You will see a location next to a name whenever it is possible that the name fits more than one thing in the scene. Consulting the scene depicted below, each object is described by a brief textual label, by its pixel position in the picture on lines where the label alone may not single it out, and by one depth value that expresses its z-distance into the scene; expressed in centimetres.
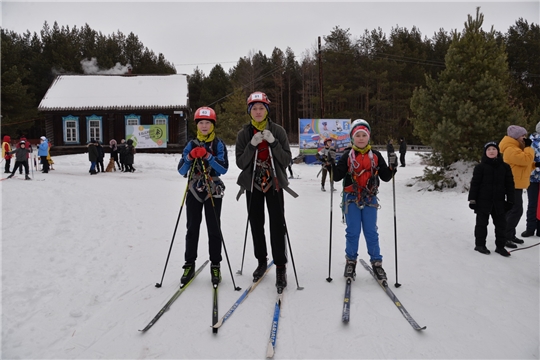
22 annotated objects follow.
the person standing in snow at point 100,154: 1683
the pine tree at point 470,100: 1071
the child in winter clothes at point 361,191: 423
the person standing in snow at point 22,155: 1280
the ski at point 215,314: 318
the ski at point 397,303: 322
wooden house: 2630
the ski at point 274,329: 287
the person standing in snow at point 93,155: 1592
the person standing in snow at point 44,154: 1502
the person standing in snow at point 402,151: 2105
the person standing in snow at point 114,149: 1740
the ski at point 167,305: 331
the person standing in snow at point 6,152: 1457
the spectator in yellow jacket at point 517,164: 566
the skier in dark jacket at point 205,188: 417
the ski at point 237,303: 326
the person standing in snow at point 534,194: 589
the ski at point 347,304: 336
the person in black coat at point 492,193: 527
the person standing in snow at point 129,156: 1748
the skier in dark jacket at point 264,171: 405
